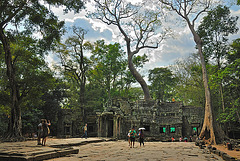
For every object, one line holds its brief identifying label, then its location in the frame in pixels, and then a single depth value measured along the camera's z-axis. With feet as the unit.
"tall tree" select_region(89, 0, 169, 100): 83.51
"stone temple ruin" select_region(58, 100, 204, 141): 76.84
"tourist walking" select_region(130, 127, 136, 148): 38.38
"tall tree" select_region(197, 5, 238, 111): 67.00
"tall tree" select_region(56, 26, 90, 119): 87.61
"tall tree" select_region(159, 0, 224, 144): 51.11
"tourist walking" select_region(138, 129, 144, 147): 41.97
